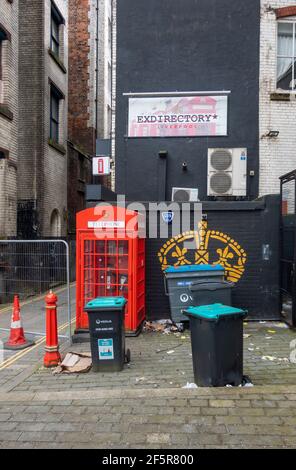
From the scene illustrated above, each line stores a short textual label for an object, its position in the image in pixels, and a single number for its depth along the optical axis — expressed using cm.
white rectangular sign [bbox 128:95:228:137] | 1025
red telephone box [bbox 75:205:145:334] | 752
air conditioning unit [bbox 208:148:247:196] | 1009
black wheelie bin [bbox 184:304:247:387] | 494
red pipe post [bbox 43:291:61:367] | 612
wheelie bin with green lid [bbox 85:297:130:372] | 575
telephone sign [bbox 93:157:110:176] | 1099
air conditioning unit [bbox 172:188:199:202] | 1020
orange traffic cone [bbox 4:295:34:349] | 725
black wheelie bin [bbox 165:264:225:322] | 813
